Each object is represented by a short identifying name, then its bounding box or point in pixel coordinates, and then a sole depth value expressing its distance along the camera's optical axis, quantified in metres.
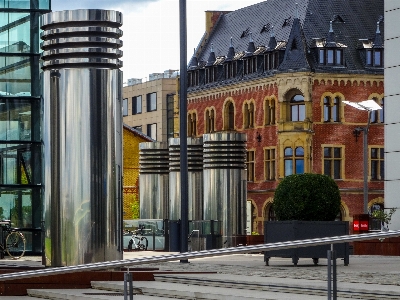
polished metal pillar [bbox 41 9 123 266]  17.88
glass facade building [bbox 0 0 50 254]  25.67
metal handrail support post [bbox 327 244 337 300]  8.94
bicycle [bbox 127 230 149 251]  39.21
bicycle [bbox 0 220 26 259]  24.69
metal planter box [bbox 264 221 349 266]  21.17
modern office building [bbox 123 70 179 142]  105.62
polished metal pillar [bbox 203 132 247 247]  44.72
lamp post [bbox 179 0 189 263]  26.59
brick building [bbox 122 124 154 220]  92.44
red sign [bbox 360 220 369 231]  33.54
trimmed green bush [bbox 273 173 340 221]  22.88
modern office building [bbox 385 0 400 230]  26.77
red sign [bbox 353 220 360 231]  33.34
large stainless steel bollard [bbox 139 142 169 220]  52.38
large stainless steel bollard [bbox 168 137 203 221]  48.22
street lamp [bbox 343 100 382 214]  47.62
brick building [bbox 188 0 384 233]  83.44
